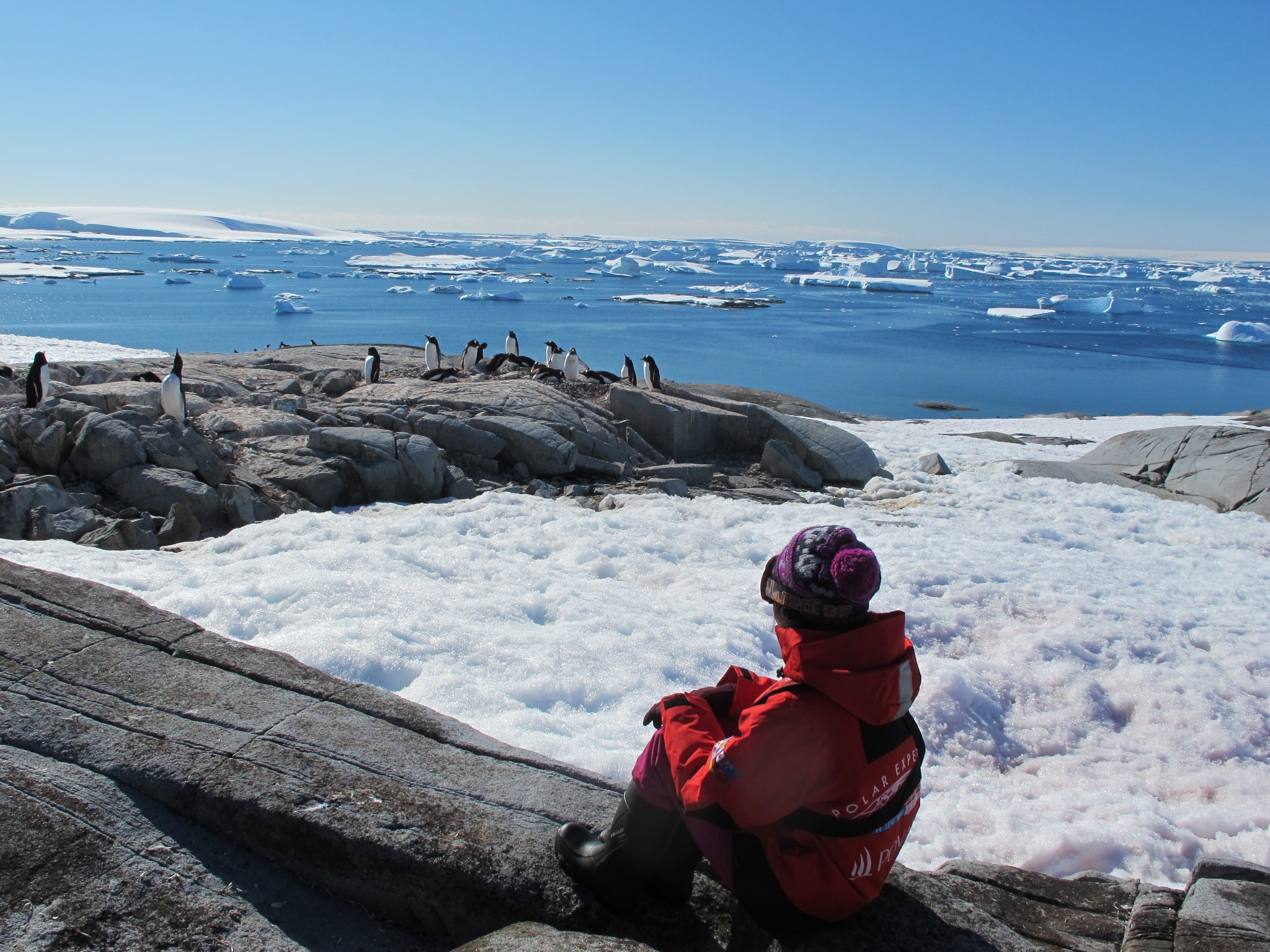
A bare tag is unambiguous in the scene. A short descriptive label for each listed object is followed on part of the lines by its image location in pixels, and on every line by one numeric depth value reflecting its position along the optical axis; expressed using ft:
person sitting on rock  5.27
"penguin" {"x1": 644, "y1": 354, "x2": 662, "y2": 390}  37.98
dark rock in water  77.77
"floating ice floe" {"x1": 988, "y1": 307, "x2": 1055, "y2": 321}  167.53
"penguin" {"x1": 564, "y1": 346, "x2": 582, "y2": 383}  39.06
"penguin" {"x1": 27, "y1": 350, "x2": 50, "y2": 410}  25.67
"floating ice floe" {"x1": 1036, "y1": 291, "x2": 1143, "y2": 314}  173.88
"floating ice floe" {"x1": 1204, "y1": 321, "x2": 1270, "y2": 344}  127.34
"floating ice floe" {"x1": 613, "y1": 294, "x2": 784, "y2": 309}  167.12
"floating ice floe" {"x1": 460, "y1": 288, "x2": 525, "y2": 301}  150.72
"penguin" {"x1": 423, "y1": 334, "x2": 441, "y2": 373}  44.11
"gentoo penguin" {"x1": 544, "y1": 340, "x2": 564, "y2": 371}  44.45
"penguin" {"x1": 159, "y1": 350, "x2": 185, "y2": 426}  23.95
